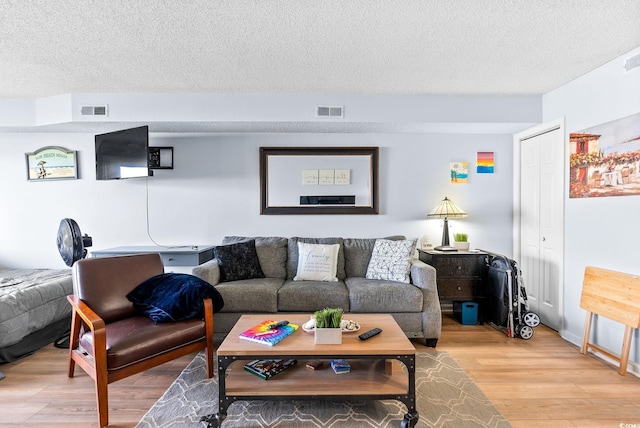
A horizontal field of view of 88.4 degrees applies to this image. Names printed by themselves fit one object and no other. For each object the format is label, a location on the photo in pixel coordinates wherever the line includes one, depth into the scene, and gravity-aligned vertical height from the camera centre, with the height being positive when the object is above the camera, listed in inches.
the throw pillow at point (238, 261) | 126.3 -21.3
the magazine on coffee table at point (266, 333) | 74.9 -30.1
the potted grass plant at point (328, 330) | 73.9 -27.7
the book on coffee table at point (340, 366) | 77.4 -38.2
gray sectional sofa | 113.4 -32.0
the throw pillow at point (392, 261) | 123.7 -21.1
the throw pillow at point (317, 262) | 130.0 -22.4
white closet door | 126.0 -6.3
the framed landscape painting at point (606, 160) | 96.4 +14.4
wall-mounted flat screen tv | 127.6 +22.1
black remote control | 76.4 -30.3
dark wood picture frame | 151.1 +16.0
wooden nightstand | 133.7 -27.9
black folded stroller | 120.4 -36.2
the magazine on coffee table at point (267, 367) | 75.4 -38.0
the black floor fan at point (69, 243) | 110.5 -11.7
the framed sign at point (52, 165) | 151.9 +20.4
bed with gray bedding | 100.7 -33.6
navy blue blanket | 90.0 -25.3
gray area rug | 73.2 -48.1
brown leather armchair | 74.0 -30.9
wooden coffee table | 69.6 -39.0
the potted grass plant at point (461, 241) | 144.6 -15.9
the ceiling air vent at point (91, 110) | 131.8 +39.6
